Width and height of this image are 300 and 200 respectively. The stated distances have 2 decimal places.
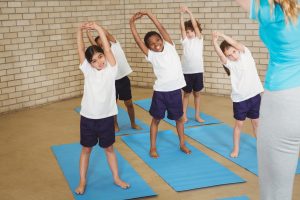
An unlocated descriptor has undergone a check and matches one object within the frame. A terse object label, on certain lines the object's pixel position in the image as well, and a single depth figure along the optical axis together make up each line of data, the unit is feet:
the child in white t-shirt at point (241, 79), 12.62
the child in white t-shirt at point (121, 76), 15.49
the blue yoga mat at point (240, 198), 10.25
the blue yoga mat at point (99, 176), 10.71
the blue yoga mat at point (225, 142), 12.90
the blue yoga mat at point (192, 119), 17.49
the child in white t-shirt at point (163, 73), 12.99
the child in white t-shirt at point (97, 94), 10.28
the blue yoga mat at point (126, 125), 16.66
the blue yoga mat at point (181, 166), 11.36
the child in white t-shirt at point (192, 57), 17.11
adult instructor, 5.03
